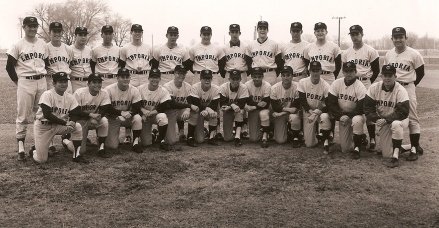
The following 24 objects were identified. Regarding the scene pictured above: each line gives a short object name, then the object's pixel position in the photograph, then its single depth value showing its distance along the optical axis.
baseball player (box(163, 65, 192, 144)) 7.28
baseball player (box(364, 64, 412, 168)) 6.06
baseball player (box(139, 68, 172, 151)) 6.99
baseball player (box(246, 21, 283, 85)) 7.97
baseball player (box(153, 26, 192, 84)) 7.86
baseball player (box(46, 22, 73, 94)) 6.79
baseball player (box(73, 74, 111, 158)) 6.48
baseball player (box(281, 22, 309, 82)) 7.80
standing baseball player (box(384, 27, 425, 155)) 6.44
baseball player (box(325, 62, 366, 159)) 6.50
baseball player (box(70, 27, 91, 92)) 7.13
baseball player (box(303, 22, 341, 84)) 7.46
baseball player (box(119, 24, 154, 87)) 7.70
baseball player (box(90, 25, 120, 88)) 7.48
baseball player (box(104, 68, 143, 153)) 6.77
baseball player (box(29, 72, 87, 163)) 6.04
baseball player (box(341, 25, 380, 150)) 6.97
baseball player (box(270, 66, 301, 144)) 7.23
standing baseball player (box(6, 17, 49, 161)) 6.42
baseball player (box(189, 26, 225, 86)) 7.98
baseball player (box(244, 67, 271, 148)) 7.31
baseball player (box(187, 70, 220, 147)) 7.34
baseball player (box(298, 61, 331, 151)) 6.95
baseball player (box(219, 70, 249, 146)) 7.37
